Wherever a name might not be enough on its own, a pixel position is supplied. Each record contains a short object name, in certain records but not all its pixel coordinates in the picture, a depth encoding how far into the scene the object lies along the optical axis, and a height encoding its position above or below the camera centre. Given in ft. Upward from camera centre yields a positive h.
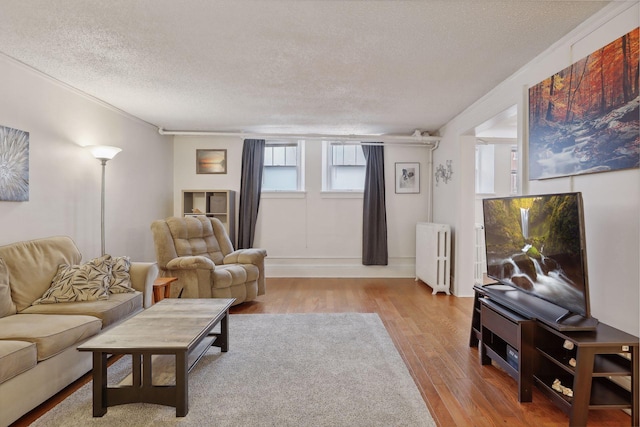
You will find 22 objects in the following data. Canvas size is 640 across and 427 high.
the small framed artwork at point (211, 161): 17.72 +2.90
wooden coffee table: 5.67 -2.50
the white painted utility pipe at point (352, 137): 16.19 +4.04
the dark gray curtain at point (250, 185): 17.42 +1.54
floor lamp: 10.87 +2.06
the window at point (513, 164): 18.47 +2.93
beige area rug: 5.77 -3.73
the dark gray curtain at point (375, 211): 17.57 +0.14
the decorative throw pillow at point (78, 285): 8.03 -1.91
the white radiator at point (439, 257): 14.39 -2.02
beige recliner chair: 11.27 -1.87
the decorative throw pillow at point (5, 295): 7.20 -1.92
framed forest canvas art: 5.78 +2.09
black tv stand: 5.24 -2.72
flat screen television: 5.70 -0.68
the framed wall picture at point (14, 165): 8.39 +1.30
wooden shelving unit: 16.39 +0.36
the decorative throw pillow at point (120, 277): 9.00 -1.88
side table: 10.37 -2.49
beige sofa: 5.67 -2.37
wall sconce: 15.08 +2.04
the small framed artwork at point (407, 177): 17.81 +2.04
